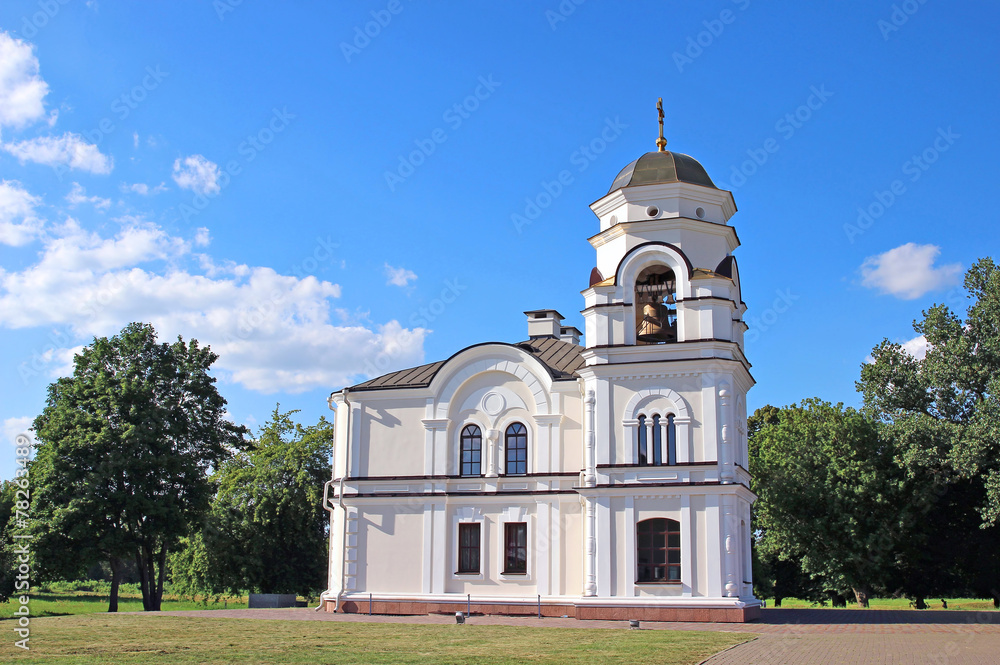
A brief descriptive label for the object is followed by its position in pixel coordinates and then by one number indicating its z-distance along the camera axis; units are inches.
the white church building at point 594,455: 936.3
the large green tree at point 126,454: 1222.3
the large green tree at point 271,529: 1524.4
